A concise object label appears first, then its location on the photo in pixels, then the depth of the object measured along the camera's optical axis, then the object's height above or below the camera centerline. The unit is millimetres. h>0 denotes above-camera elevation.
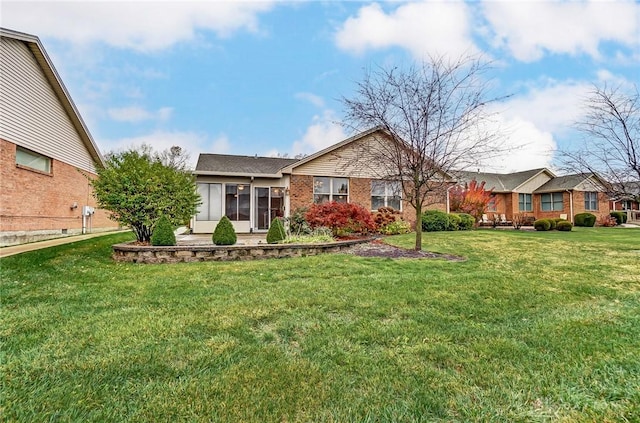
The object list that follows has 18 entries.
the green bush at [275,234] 9102 -470
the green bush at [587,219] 22594 -392
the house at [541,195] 23875 +1428
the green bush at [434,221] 15797 -288
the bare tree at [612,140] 9266 +2111
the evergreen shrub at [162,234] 7930 -393
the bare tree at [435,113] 9047 +2827
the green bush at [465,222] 17078 -377
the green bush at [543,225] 18448 -623
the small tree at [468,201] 19955 +840
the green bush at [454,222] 16406 -356
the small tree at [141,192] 8250 +669
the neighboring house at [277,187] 15109 +1400
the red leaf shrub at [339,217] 11492 -37
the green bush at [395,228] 14493 -578
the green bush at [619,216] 24984 -237
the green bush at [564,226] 18406 -693
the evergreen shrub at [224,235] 8359 -443
